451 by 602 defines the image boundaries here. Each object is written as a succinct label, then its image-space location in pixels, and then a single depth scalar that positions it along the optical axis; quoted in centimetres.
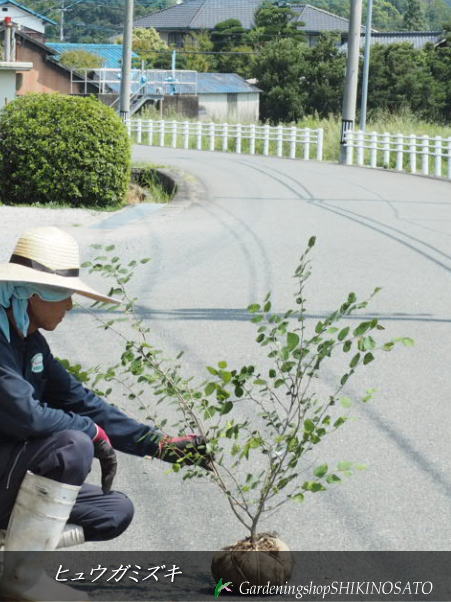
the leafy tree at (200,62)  9006
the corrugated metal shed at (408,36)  10550
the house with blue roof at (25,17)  9250
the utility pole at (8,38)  3752
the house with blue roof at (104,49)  8814
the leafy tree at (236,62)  8631
